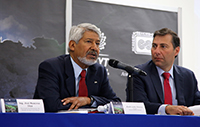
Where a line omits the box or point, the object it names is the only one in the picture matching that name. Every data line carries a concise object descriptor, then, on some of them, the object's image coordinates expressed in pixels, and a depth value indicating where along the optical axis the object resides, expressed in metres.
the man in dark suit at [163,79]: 5.79
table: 2.79
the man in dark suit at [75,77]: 5.18
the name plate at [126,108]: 3.53
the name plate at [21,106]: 3.22
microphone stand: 4.21
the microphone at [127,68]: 4.25
